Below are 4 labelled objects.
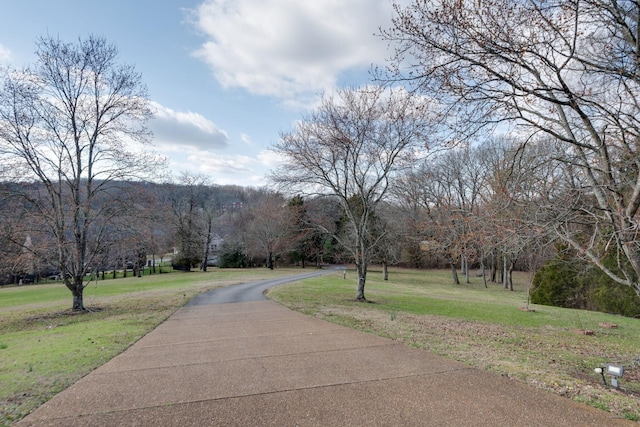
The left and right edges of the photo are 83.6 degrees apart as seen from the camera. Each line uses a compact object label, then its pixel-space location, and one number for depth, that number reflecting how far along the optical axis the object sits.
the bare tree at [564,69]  5.42
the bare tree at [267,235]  41.85
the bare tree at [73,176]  13.49
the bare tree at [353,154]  14.39
